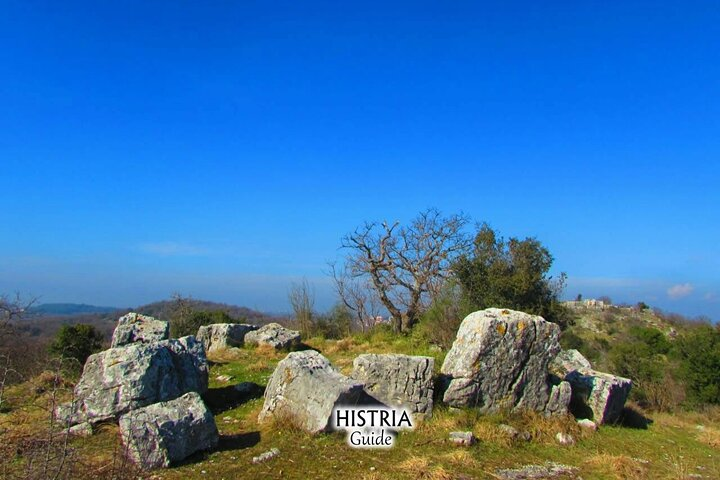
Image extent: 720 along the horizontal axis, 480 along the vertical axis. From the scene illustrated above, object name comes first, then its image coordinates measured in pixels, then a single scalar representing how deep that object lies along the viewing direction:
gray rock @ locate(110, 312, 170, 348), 15.34
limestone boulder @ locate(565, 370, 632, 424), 11.92
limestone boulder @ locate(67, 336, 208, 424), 9.45
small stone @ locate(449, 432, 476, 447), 9.13
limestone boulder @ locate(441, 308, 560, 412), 10.95
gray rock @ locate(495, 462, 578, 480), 7.97
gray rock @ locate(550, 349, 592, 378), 14.47
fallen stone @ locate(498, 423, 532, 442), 9.80
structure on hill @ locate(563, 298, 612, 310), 52.82
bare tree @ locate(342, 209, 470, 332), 26.61
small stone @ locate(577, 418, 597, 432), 11.05
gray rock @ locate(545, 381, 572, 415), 11.38
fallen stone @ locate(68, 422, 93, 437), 8.89
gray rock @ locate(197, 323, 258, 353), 20.39
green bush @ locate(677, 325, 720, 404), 21.08
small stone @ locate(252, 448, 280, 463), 7.95
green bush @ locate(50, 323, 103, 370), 16.73
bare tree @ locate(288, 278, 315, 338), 29.28
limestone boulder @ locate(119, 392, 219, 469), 7.49
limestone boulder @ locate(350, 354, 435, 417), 10.51
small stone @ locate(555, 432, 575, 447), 9.97
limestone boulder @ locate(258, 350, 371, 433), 9.14
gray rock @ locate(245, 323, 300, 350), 20.17
